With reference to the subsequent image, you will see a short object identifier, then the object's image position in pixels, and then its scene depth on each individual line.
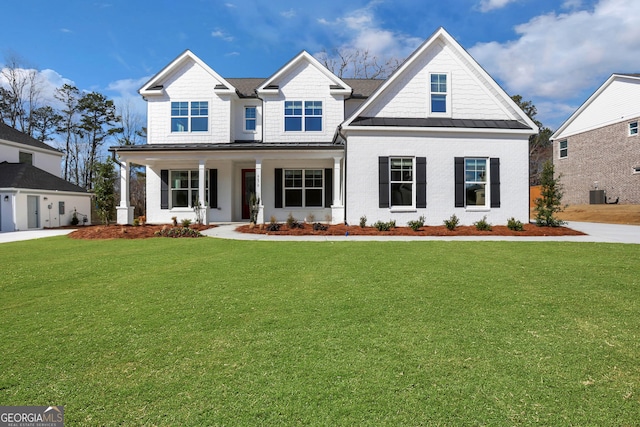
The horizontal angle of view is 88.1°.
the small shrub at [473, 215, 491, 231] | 12.51
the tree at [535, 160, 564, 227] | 12.93
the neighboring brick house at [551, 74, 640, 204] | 20.75
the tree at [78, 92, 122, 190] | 32.00
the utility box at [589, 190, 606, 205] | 22.36
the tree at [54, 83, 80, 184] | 32.16
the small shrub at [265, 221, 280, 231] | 12.53
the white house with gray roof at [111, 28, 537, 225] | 13.55
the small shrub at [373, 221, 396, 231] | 12.50
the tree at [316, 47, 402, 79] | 29.41
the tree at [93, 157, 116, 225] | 15.84
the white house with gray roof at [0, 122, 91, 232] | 17.73
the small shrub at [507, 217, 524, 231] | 12.30
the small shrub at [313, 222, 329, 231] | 12.42
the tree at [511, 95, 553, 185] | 41.80
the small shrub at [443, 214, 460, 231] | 12.45
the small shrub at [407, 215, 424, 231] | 12.38
